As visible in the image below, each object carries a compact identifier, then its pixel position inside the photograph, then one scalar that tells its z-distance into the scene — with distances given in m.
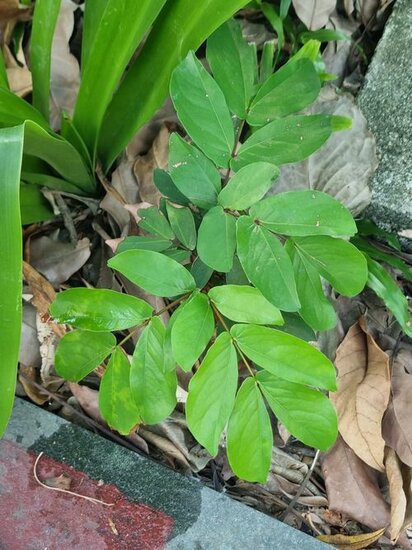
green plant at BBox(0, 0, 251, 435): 0.60
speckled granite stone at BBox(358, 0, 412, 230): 0.98
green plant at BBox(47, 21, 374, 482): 0.60
